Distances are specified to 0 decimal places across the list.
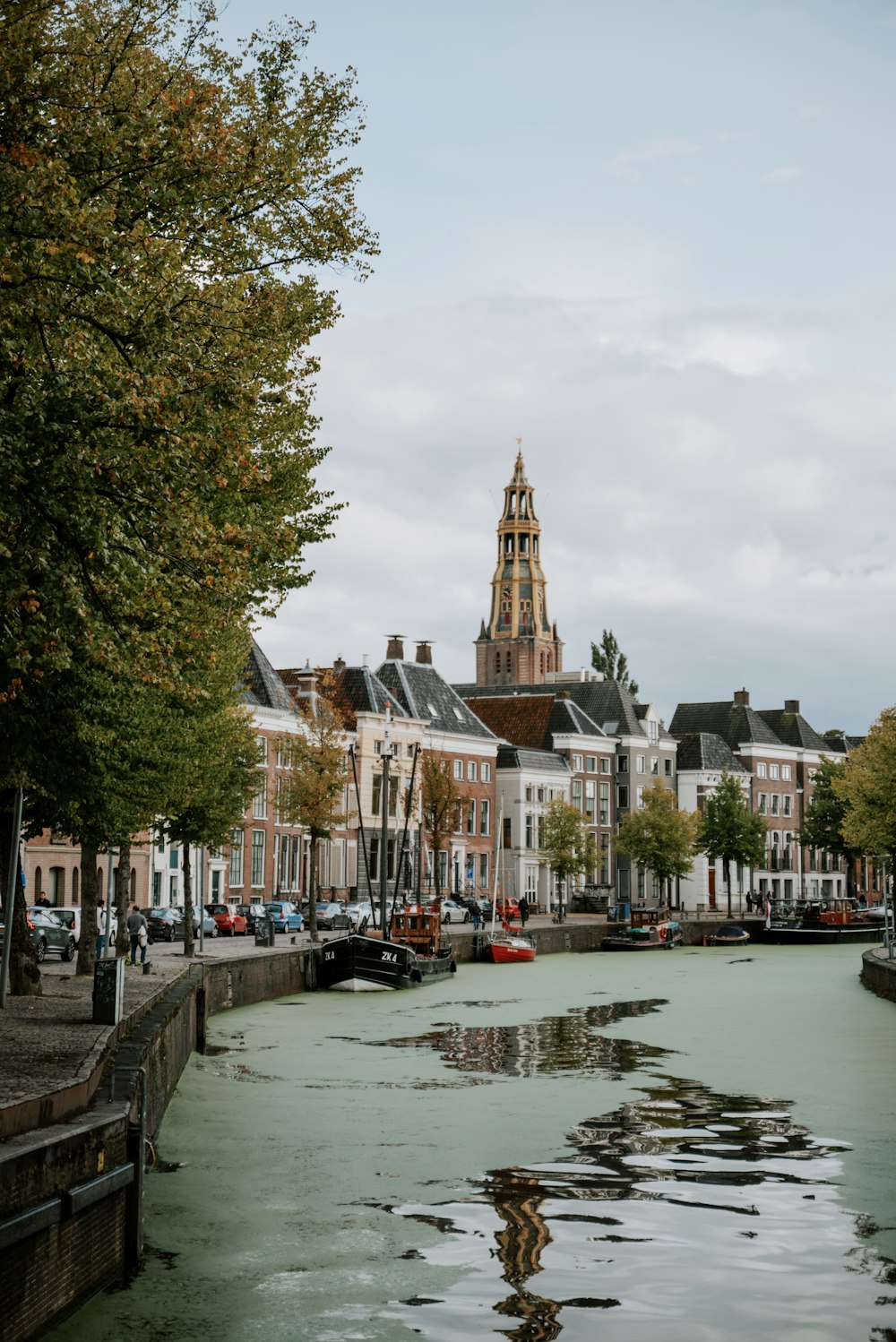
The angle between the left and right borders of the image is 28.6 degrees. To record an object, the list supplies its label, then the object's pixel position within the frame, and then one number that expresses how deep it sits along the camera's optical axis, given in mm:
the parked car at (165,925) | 62125
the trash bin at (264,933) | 57688
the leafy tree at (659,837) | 112500
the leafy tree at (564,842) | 104375
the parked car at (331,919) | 76312
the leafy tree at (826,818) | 125438
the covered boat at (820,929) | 105062
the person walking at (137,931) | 44031
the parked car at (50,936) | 50062
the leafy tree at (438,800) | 88812
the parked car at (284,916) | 71688
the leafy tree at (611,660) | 159875
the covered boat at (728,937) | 101000
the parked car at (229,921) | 69688
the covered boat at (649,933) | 92000
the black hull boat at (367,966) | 55688
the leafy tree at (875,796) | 61375
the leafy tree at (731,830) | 119688
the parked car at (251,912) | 72125
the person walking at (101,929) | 48000
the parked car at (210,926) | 66375
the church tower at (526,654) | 198375
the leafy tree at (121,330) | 17266
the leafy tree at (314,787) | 64438
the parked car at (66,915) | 54503
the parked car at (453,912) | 90069
